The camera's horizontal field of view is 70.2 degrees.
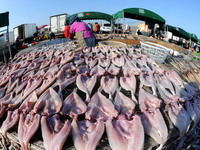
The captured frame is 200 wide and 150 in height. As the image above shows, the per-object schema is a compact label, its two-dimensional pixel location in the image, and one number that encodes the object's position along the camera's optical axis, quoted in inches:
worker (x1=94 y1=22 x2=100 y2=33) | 496.1
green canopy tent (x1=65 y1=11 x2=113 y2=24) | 705.6
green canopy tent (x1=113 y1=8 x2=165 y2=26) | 562.9
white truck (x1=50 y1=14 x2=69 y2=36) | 931.6
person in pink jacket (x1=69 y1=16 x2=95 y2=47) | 193.7
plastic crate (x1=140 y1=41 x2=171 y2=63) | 151.0
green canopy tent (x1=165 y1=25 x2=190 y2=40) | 758.1
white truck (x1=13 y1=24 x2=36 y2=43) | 800.9
